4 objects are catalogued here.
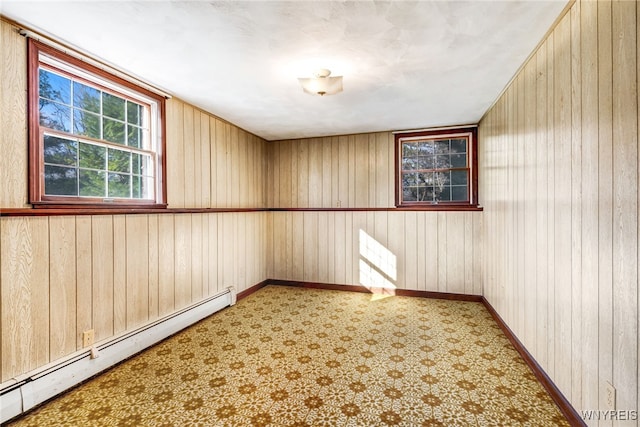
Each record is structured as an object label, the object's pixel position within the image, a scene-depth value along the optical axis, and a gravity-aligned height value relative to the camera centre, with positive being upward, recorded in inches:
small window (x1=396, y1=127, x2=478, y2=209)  166.4 +25.0
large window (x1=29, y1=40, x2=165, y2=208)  81.0 +25.3
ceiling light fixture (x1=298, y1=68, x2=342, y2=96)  97.0 +43.6
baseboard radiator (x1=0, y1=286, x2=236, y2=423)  72.5 -46.2
